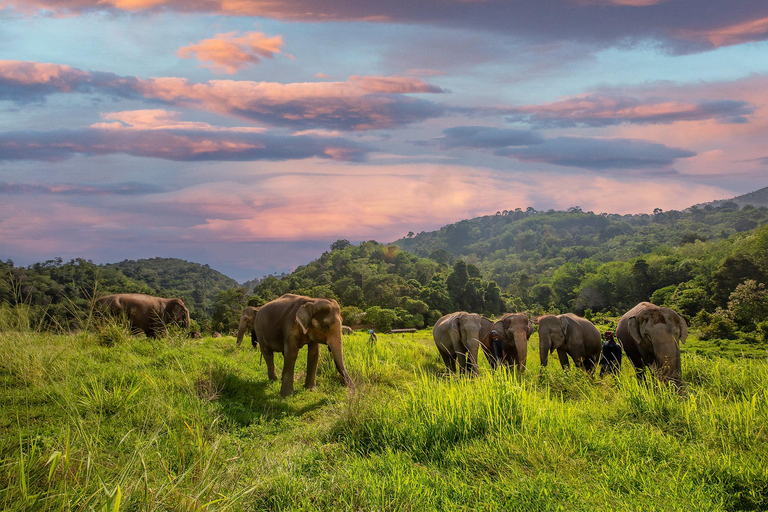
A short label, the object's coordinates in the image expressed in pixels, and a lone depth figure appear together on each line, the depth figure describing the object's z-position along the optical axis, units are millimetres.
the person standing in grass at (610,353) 11594
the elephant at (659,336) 10258
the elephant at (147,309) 17781
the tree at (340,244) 119750
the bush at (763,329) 38156
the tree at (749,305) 42406
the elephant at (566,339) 13047
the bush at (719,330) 41188
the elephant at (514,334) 12734
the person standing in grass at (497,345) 12852
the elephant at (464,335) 12773
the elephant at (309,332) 10438
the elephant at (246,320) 18484
